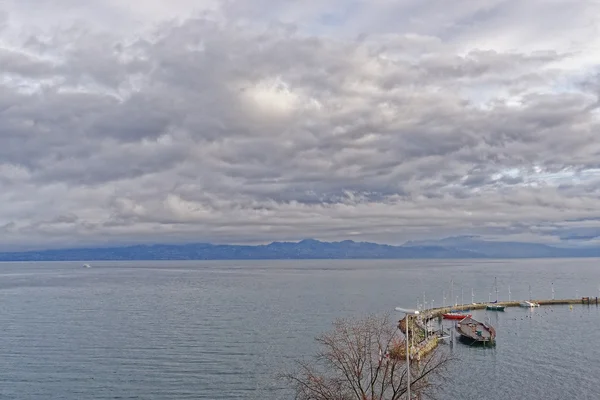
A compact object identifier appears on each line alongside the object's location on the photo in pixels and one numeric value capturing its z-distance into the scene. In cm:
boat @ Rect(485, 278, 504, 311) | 16825
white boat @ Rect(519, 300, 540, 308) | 17204
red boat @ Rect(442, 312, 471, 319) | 14877
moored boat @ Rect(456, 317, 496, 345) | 10650
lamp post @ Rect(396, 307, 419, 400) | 3478
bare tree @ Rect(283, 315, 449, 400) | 4688
